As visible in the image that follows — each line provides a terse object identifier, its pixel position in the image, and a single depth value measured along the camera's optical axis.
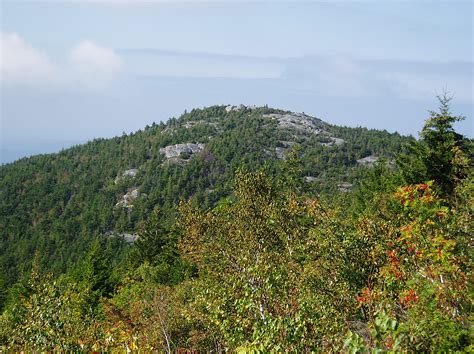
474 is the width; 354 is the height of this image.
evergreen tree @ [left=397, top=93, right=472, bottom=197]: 37.94
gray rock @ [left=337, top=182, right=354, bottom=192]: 149.30
